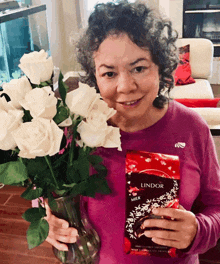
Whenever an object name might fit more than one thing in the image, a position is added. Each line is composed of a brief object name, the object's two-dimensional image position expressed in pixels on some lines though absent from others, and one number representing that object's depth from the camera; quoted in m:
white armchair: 3.54
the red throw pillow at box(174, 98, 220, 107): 1.97
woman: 0.71
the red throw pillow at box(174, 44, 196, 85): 3.39
